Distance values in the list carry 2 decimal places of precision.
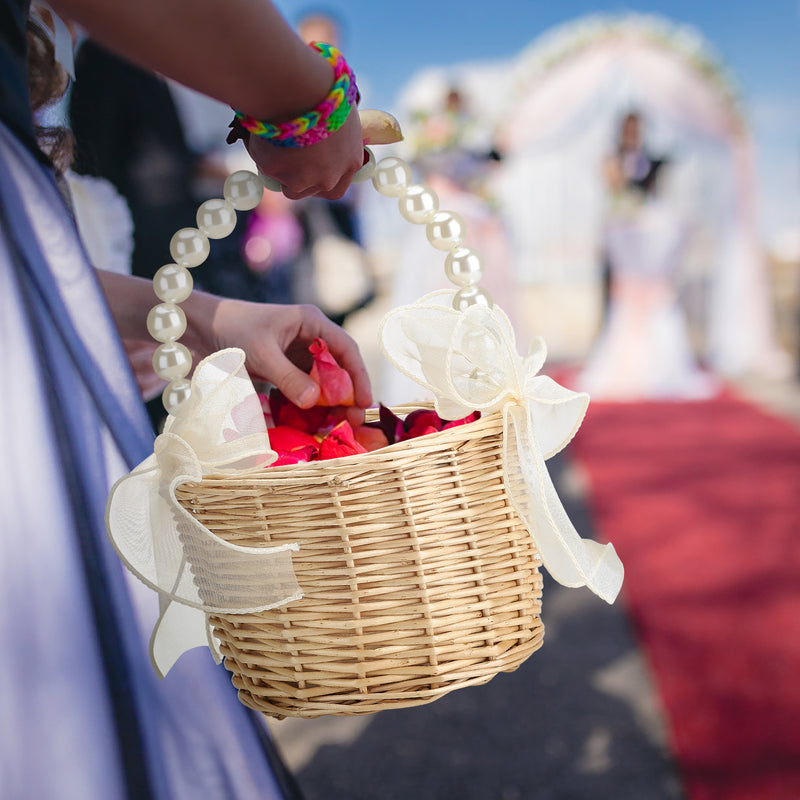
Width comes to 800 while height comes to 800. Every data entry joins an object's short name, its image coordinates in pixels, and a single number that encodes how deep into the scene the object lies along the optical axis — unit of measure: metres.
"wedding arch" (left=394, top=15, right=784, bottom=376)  6.41
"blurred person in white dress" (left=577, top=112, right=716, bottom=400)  5.32
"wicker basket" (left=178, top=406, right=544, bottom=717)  0.63
